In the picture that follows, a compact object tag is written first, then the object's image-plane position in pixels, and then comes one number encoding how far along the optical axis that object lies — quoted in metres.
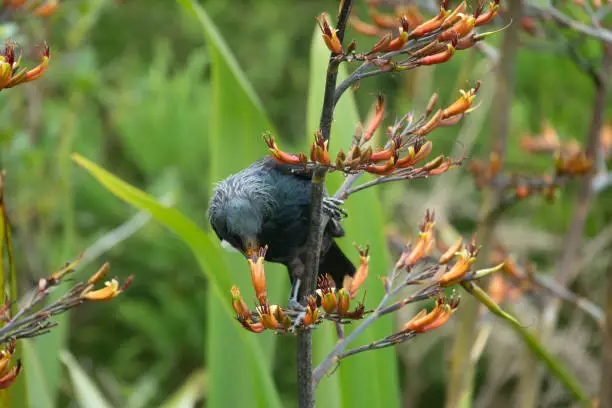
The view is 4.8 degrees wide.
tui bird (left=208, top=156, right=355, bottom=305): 5.21
